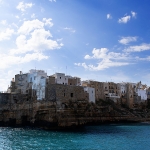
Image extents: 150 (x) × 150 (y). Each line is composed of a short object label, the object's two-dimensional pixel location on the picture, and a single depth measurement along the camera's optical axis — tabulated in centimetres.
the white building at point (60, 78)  5901
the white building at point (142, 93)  8070
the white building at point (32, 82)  5172
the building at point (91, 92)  5915
